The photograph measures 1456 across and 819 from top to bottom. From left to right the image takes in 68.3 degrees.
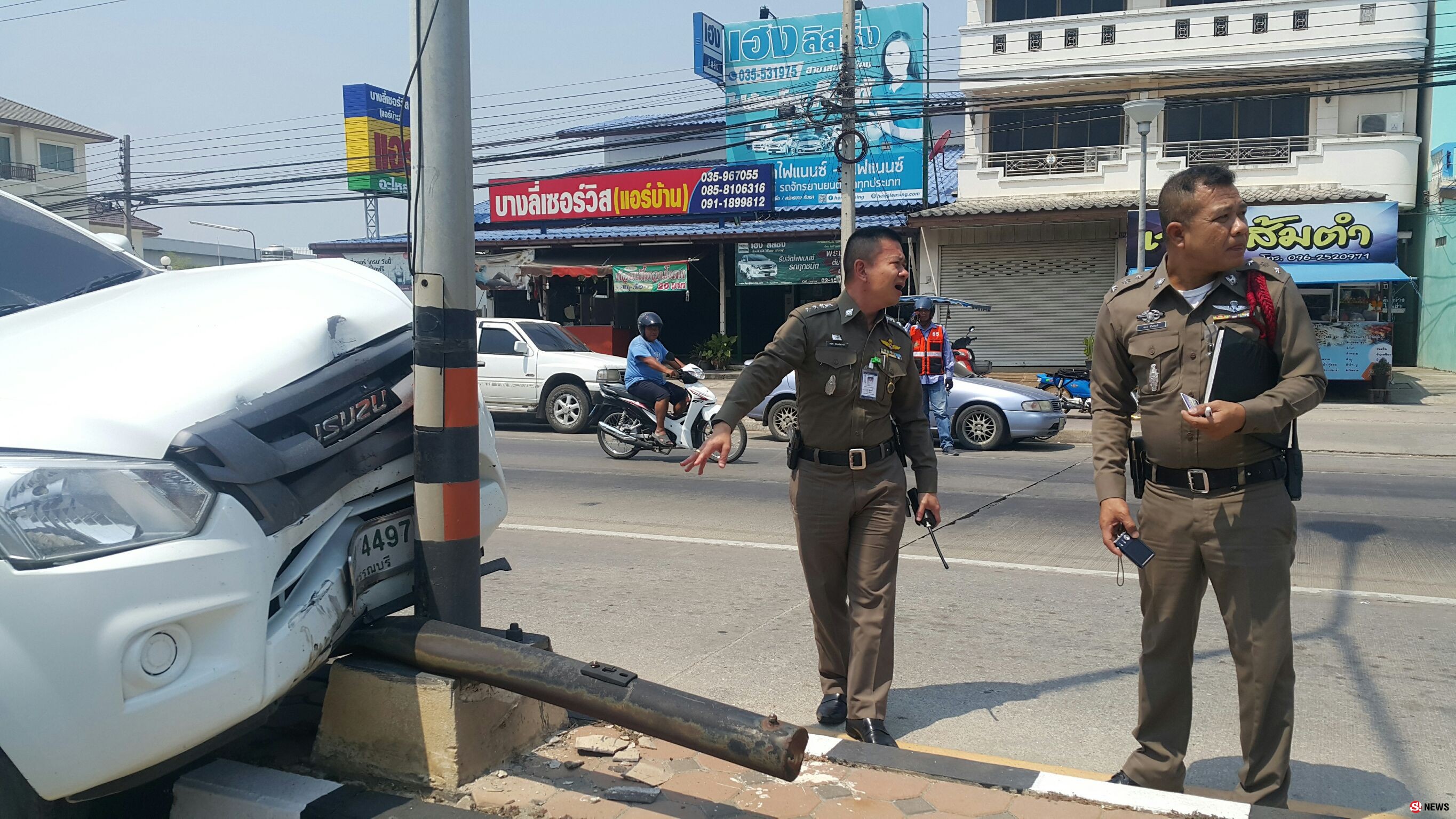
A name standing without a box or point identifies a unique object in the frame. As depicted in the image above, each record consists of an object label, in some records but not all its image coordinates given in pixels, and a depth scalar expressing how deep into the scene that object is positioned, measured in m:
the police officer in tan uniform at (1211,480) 3.18
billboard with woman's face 25.31
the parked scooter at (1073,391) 17.16
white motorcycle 12.64
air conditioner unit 22.70
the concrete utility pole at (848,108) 16.98
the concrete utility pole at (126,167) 30.35
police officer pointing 4.07
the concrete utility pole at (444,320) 3.57
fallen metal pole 2.97
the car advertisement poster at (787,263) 23.56
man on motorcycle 12.49
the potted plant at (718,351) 24.45
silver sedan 13.48
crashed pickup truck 2.53
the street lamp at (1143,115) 15.37
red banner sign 24.92
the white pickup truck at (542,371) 16.47
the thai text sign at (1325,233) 19.97
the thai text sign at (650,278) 24.27
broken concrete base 3.38
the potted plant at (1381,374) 19.17
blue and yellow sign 27.98
